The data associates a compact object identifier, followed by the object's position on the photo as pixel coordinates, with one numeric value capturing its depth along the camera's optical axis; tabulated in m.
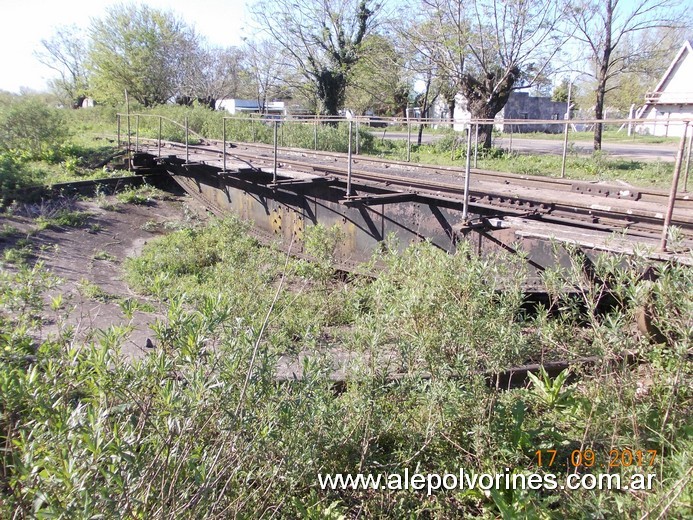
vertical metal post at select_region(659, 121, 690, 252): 4.54
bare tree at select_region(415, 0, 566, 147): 21.55
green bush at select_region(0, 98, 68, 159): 17.81
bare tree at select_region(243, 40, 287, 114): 31.92
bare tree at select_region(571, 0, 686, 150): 21.23
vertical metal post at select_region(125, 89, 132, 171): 16.45
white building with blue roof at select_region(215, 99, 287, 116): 61.80
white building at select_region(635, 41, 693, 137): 46.16
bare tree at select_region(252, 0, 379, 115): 29.62
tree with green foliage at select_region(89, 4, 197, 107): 39.94
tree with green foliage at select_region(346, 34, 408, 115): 26.28
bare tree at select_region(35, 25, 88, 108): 62.06
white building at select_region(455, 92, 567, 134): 59.25
